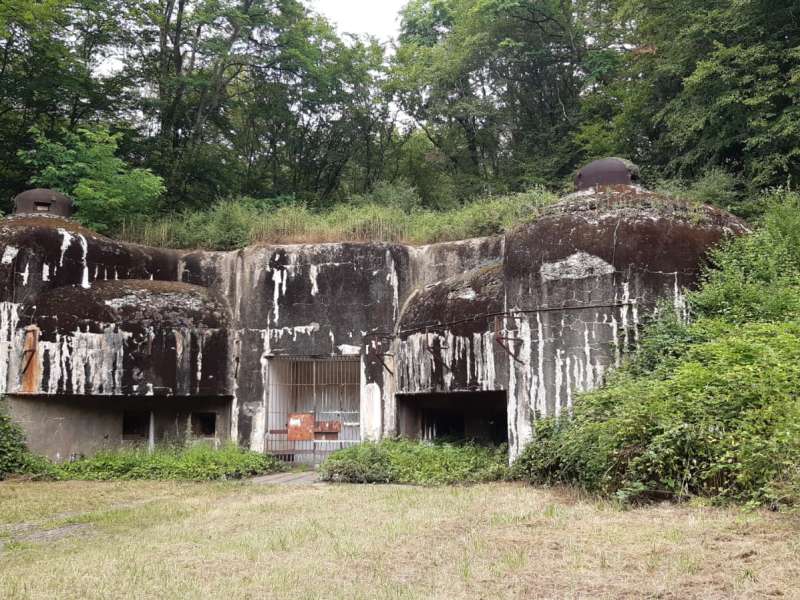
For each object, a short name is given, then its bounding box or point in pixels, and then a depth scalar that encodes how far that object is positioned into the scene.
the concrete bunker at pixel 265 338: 11.47
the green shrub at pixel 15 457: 11.58
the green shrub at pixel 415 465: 10.16
